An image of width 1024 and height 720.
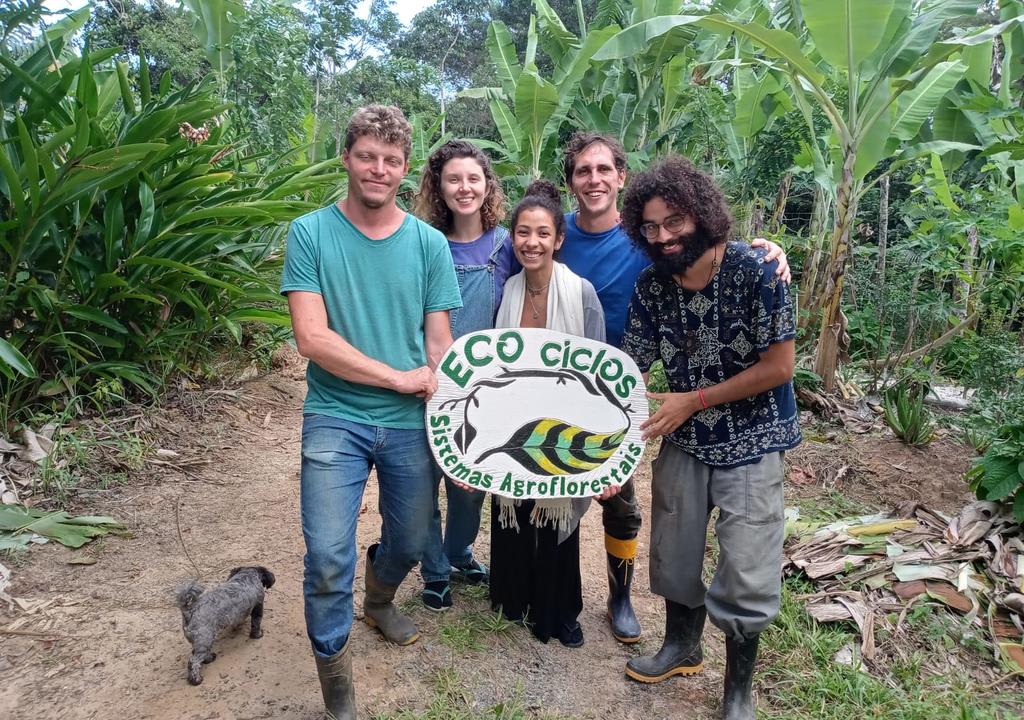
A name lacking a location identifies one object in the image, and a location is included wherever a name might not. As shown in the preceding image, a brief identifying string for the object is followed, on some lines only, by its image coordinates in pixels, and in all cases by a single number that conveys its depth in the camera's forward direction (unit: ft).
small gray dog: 7.14
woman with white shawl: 7.30
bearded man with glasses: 6.40
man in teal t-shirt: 6.16
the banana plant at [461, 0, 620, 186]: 18.44
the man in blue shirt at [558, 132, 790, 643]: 7.59
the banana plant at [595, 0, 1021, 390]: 12.35
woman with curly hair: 7.84
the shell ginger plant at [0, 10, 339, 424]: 10.64
